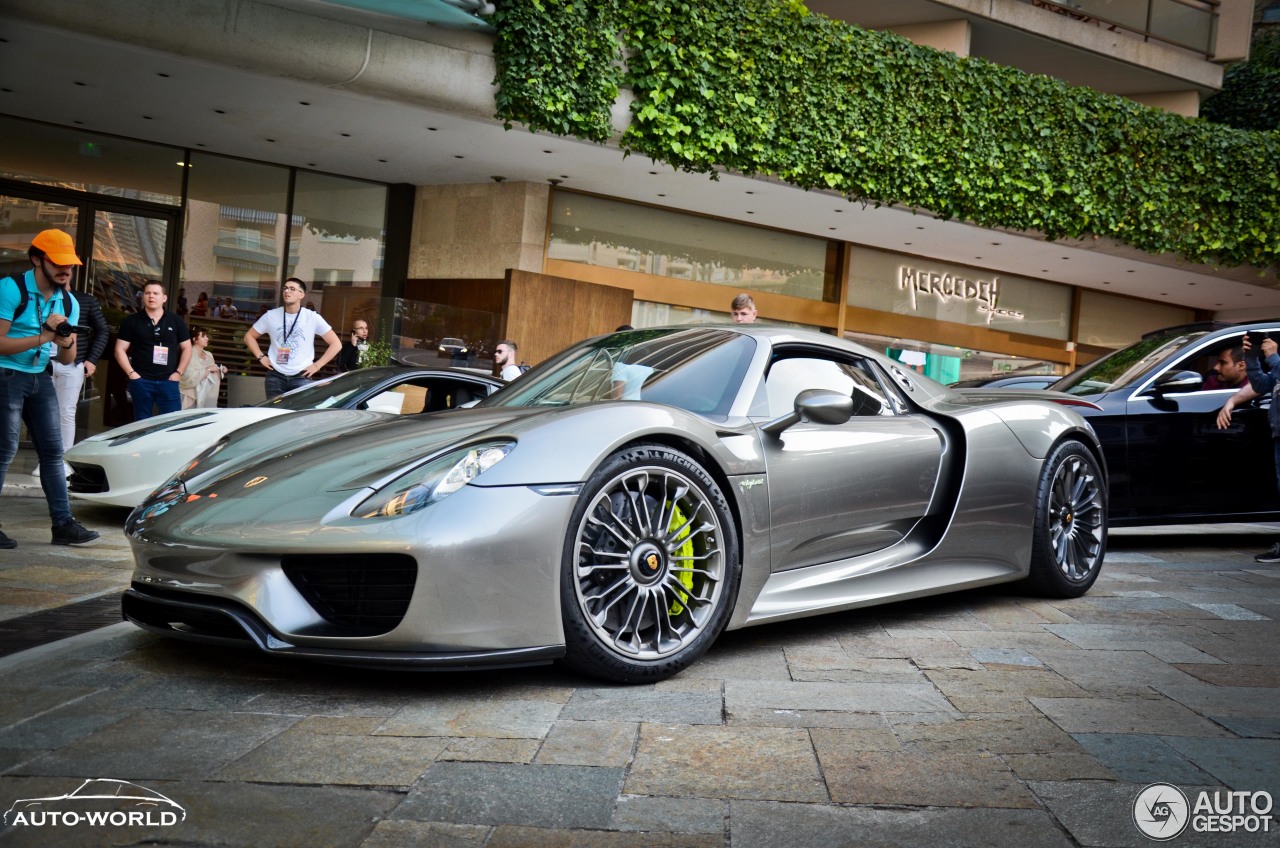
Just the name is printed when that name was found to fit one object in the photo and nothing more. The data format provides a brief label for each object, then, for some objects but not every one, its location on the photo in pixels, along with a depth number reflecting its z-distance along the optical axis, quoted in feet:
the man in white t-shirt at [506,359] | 30.21
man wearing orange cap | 17.57
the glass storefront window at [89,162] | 43.24
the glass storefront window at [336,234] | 48.62
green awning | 31.27
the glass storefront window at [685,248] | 51.16
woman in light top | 37.70
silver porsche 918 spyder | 9.21
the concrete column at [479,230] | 48.78
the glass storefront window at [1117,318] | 68.13
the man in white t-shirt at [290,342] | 27.58
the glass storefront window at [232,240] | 46.11
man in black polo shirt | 27.86
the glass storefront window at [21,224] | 43.06
